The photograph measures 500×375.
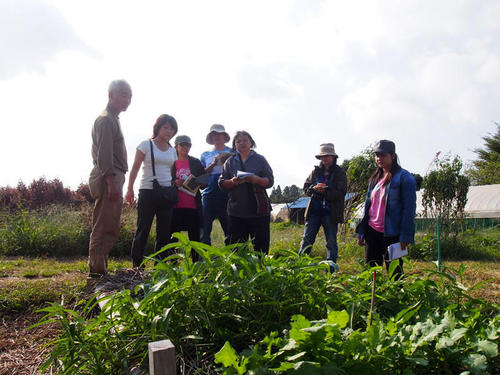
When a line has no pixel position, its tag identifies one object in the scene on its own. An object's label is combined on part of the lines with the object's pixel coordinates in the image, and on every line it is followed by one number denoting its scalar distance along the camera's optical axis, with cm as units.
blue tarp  734
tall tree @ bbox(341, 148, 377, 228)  934
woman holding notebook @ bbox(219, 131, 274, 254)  406
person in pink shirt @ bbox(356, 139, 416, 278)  341
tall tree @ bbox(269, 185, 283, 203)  4930
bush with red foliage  1414
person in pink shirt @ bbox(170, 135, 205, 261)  457
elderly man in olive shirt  355
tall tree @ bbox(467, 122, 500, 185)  3045
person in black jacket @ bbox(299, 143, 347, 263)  471
